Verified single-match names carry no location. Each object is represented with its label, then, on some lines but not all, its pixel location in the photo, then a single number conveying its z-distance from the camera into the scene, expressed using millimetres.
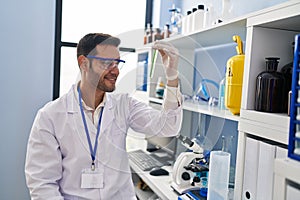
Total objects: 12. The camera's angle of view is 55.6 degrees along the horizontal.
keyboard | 1806
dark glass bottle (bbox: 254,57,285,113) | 951
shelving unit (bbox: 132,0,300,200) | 855
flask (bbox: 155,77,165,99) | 1943
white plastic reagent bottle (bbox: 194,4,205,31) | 1701
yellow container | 1146
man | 1227
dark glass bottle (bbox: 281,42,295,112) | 949
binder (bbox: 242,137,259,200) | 966
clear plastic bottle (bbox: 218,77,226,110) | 1394
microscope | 1442
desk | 1427
